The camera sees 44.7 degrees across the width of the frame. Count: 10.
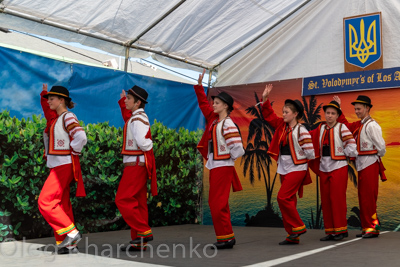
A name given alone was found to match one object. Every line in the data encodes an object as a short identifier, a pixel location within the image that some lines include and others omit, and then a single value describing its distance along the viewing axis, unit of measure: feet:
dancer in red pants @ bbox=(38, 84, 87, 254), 15.16
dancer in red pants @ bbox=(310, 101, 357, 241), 18.80
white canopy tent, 20.39
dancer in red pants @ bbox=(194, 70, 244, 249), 16.51
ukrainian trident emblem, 22.97
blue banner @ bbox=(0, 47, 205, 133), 18.88
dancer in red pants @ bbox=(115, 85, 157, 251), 15.70
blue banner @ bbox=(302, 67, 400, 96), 22.43
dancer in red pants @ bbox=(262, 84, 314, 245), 17.67
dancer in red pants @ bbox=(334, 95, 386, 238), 19.56
